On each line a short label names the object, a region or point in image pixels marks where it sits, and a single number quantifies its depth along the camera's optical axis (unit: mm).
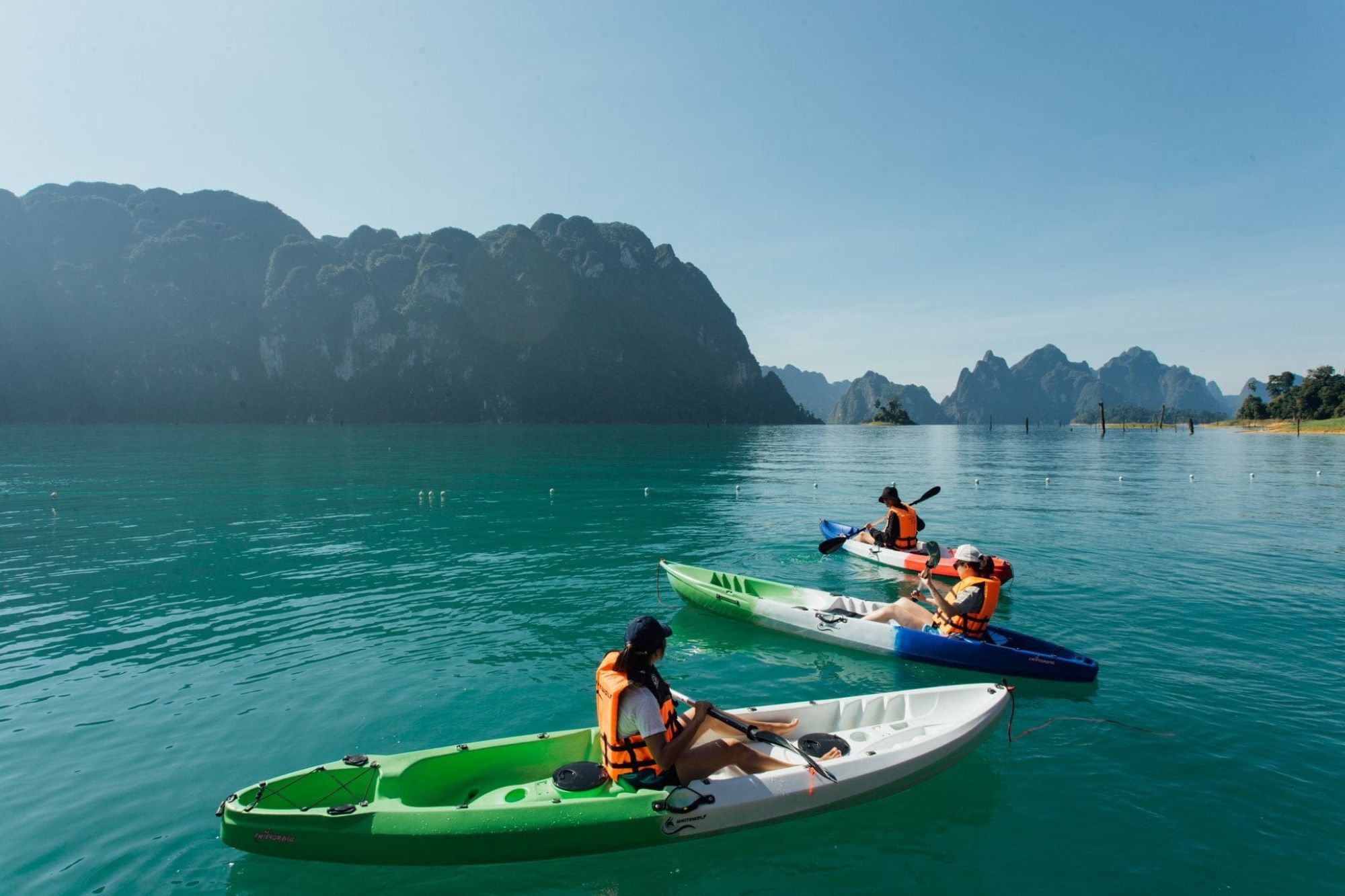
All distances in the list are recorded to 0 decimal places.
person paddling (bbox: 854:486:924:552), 18938
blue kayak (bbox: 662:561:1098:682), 10953
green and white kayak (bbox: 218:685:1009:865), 6441
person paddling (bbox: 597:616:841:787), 6613
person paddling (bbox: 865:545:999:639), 11211
